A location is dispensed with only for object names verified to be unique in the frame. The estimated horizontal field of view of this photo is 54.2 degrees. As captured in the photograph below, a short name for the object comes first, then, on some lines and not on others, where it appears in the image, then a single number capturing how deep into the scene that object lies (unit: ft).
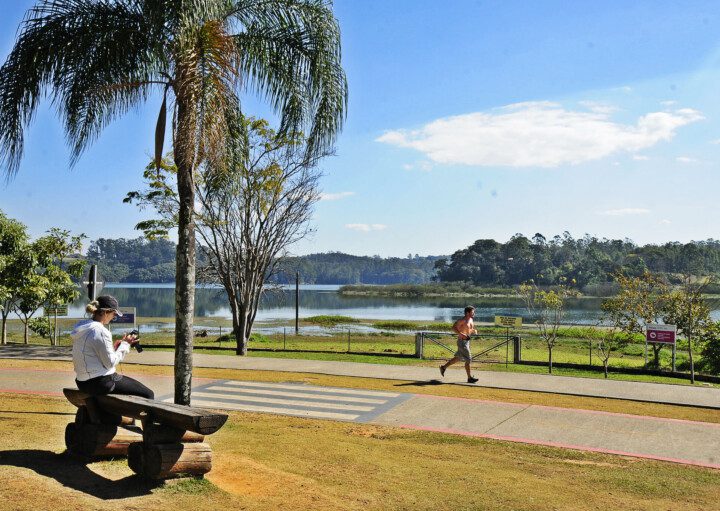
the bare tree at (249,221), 86.17
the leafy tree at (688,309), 81.92
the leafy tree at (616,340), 72.23
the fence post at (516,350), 71.77
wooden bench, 20.83
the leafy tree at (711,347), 78.38
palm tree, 30.68
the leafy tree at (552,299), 77.77
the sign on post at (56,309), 98.95
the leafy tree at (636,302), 93.61
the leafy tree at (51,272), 89.45
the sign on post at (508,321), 71.72
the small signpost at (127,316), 63.68
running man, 51.37
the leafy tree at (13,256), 87.56
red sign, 64.28
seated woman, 22.62
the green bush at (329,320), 203.78
